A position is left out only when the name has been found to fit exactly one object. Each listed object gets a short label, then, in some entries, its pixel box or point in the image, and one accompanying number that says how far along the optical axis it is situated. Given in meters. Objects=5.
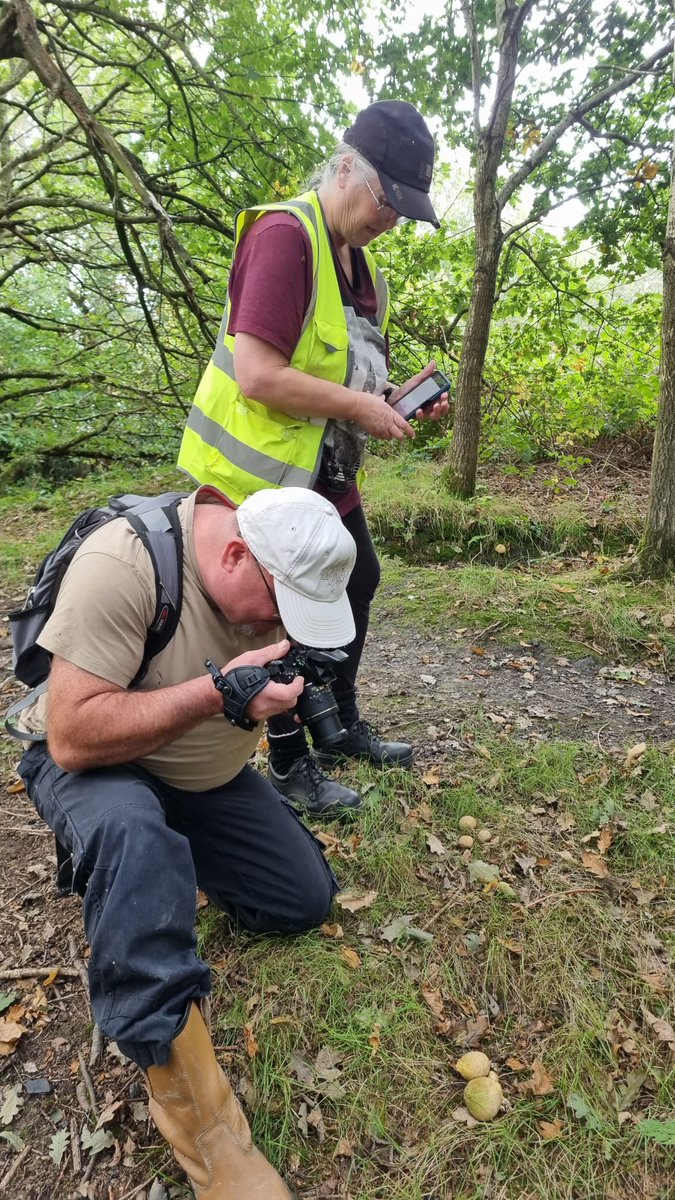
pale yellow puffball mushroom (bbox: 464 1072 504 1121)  1.75
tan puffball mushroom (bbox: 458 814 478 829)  2.68
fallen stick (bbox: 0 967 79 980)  2.20
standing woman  2.07
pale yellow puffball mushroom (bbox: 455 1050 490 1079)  1.83
